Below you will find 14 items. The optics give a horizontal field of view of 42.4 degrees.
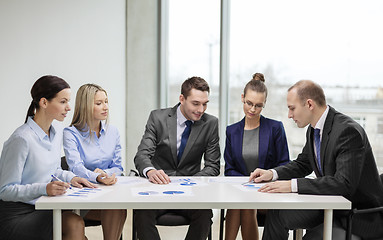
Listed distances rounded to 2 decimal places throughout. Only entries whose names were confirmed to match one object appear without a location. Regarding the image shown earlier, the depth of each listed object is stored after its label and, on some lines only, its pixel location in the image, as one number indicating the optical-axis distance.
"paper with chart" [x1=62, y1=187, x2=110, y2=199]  2.70
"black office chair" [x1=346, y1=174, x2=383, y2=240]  2.76
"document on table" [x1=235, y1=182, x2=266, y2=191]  2.99
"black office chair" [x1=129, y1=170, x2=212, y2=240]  3.36
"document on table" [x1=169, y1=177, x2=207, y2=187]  3.14
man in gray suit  3.73
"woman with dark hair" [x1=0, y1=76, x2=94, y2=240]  2.71
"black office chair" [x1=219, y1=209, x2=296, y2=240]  3.48
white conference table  2.55
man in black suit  2.83
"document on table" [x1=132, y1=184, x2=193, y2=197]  2.80
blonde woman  3.35
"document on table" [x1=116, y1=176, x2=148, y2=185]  3.19
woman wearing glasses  3.75
